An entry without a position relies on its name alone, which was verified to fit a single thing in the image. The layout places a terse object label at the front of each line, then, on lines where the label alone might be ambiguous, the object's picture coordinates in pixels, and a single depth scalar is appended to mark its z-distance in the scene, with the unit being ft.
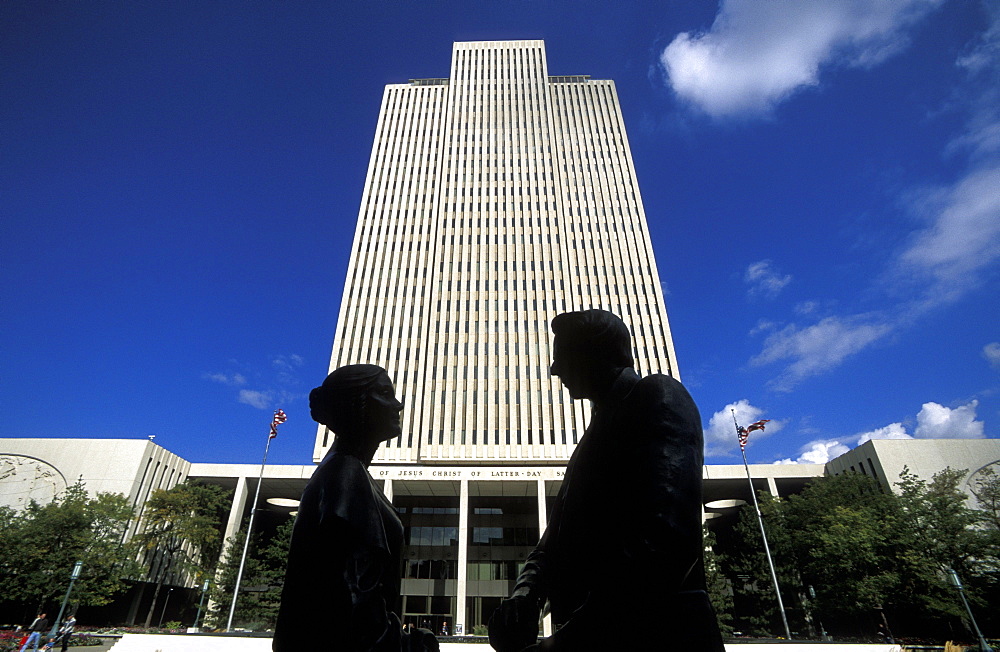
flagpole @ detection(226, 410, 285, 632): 107.34
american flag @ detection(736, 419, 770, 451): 105.19
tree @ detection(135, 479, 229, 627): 126.52
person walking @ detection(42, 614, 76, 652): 71.56
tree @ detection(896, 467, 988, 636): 90.22
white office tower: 151.94
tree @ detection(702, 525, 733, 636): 112.27
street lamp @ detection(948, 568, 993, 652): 63.89
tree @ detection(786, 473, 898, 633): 95.86
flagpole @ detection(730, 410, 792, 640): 101.62
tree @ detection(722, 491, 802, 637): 118.11
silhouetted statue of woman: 7.07
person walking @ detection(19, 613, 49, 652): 64.34
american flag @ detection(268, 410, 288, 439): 108.78
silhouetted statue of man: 6.01
